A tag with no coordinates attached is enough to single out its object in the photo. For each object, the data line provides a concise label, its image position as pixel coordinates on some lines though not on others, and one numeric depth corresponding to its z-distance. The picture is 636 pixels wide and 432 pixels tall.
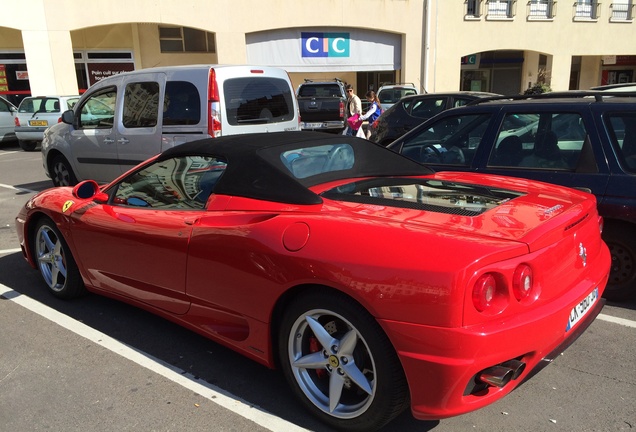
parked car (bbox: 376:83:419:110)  17.36
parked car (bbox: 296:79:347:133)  15.03
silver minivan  6.45
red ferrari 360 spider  2.21
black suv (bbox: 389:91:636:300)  3.90
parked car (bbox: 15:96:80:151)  14.79
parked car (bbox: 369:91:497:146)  9.91
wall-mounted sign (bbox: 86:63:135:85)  21.41
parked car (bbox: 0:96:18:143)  15.62
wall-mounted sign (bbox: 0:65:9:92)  20.27
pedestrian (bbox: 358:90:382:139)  11.99
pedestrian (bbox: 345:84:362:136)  11.66
